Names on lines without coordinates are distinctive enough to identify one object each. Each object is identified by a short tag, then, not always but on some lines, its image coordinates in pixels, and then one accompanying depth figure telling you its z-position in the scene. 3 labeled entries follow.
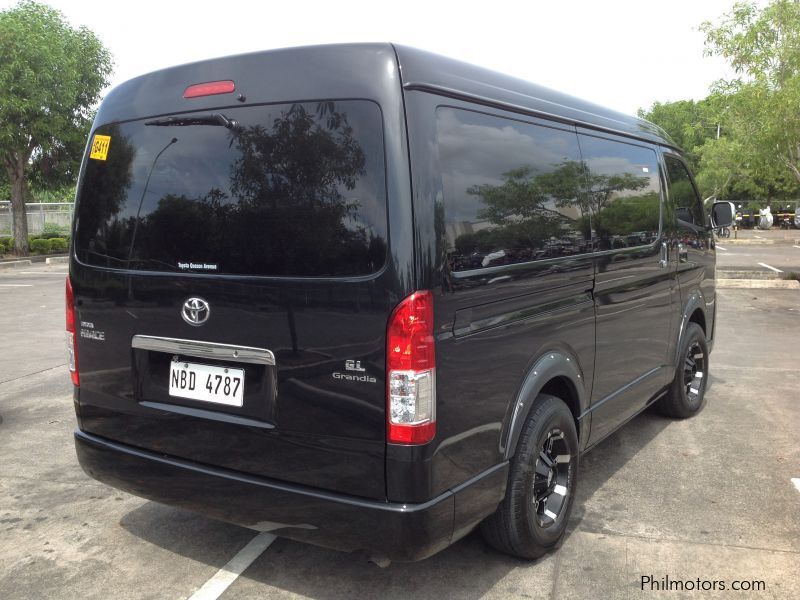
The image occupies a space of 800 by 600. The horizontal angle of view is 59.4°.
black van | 2.50
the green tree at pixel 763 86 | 14.41
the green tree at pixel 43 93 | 21.94
